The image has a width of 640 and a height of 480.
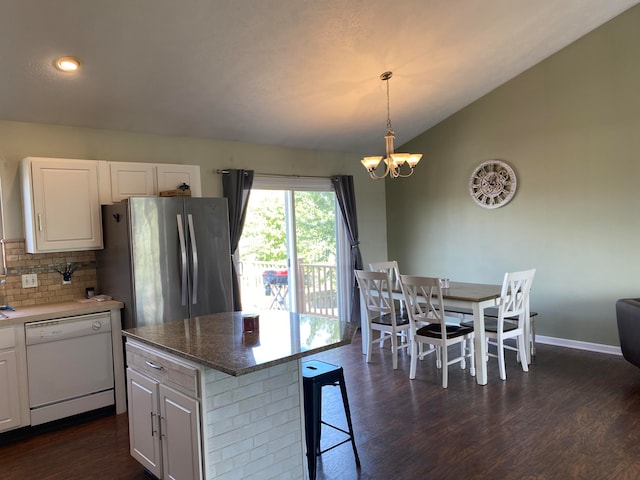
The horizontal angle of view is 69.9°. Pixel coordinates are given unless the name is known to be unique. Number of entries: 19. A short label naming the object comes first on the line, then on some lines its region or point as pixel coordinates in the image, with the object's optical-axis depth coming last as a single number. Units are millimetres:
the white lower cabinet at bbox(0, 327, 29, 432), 3189
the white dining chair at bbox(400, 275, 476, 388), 3953
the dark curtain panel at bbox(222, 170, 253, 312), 4781
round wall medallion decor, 5363
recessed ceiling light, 3127
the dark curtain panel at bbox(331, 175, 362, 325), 5992
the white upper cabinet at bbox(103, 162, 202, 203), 3896
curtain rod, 4852
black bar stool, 2525
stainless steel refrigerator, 3592
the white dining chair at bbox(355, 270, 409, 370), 4445
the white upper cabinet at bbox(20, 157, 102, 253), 3486
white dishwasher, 3328
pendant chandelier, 3857
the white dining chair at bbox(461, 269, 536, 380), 3973
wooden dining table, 3934
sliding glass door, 5266
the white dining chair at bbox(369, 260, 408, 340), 4781
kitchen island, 2066
